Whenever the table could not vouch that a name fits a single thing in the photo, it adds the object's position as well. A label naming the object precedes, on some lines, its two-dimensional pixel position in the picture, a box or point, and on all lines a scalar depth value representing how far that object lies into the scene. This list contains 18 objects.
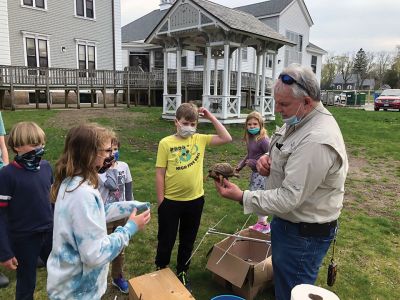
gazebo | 13.26
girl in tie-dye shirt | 1.85
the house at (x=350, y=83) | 89.06
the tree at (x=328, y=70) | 91.56
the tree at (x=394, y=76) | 70.25
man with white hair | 1.96
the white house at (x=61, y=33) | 18.67
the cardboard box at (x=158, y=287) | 2.83
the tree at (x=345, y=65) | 91.25
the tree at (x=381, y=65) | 92.50
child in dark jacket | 2.69
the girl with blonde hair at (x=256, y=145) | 4.66
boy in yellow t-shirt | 3.33
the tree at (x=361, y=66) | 88.75
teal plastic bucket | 2.99
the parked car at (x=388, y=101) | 26.33
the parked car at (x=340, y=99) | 35.97
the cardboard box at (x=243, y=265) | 3.26
